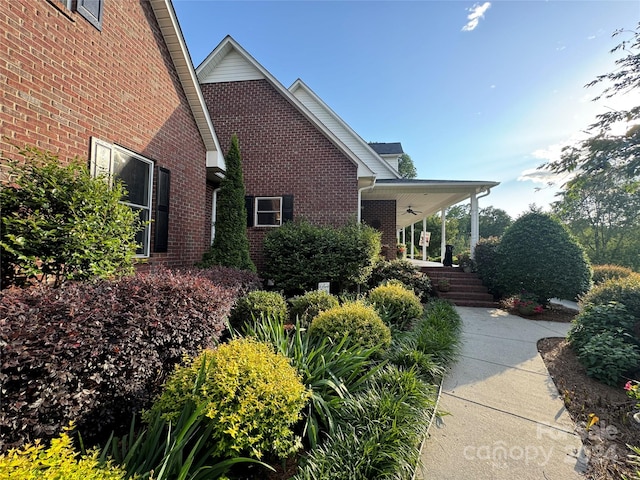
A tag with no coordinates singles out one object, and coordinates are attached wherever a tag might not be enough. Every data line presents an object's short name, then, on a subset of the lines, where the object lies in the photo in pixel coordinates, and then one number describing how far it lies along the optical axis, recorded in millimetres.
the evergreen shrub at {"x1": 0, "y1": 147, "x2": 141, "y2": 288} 2771
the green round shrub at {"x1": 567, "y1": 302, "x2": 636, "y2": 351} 4242
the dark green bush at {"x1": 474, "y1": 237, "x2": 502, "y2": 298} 8812
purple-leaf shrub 1718
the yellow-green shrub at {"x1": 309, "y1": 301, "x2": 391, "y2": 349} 3629
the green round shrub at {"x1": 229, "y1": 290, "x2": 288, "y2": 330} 4469
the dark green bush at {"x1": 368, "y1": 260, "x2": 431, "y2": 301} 8289
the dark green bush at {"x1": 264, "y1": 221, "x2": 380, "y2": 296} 7676
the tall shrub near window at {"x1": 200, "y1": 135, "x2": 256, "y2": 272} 6574
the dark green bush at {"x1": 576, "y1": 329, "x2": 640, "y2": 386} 3600
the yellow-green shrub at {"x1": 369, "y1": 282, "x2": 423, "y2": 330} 5312
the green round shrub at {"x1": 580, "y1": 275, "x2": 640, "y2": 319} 4430
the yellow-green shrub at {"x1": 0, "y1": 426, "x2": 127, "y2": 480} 1104
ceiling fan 14805
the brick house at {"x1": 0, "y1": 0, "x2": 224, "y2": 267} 3246
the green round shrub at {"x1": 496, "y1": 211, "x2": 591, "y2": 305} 7574
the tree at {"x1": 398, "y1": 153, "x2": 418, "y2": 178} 38250
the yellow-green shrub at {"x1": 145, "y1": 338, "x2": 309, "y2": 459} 1822
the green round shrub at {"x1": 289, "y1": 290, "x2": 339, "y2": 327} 4688
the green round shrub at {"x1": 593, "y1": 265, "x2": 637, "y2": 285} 9353
